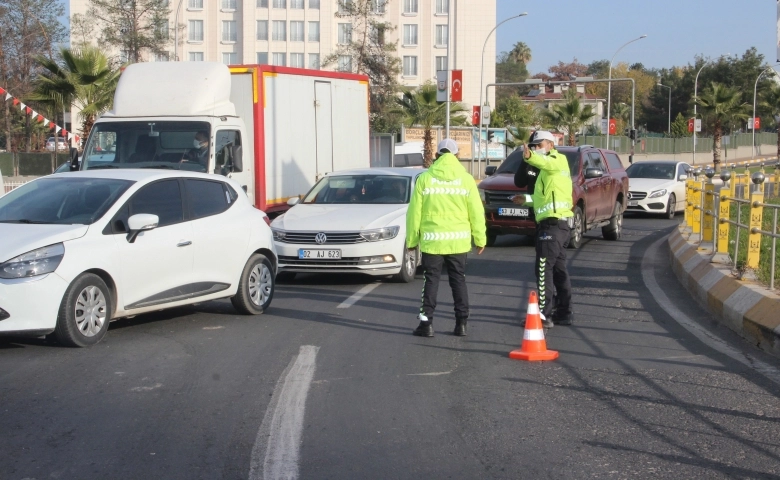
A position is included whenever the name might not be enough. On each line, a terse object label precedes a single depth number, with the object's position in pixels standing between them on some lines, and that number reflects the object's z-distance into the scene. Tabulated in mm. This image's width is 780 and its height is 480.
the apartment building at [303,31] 77688
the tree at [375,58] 54281
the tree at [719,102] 59438
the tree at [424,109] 41594
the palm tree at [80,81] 29000
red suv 17250
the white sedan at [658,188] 25750
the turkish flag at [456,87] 29078
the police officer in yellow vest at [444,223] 8695
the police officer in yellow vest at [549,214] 9211
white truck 14148
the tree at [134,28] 47594
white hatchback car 7703
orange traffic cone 7746
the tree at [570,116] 53781
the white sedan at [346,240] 12180
